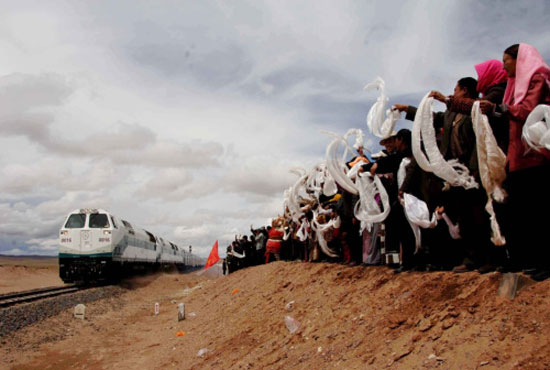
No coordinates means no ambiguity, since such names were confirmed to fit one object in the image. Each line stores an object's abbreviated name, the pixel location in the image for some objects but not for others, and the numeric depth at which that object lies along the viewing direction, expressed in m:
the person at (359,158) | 6.70
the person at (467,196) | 4.38
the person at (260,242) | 16.70
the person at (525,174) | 3.77
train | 19.33
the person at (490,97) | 4.18
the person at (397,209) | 5.66
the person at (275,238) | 13.59
